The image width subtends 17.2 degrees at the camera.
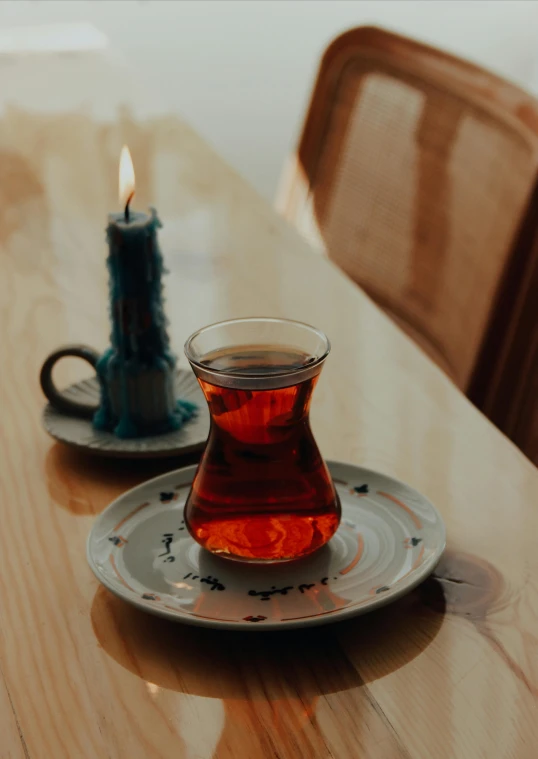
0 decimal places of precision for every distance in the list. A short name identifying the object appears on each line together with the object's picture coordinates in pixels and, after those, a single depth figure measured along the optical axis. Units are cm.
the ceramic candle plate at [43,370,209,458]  79
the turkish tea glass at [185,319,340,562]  69
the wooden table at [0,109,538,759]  63
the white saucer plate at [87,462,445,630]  67
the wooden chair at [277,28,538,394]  112
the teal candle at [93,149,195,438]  80
